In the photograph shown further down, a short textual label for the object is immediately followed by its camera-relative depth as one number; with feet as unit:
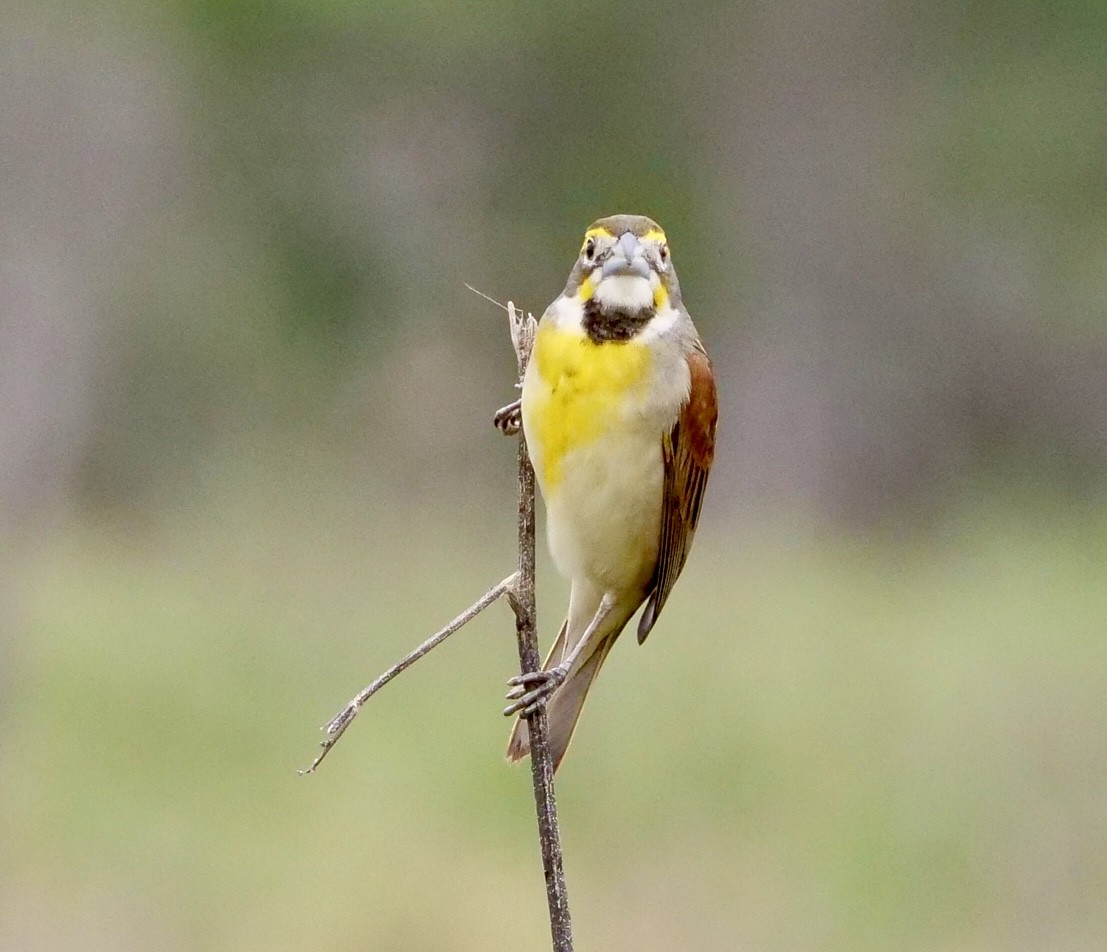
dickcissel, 21.39
